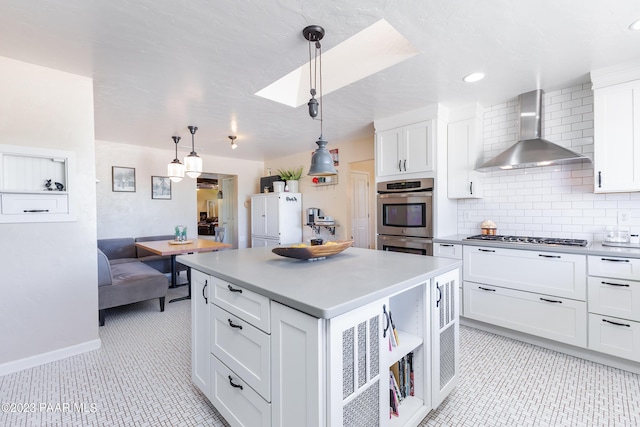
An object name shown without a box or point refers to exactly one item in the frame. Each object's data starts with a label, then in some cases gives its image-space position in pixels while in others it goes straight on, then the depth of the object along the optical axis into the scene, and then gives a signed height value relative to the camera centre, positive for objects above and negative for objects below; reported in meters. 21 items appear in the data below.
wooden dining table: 3.62 -0.51
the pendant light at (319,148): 1.81 +0.43
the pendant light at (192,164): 3.81 +0.63
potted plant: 5.81 +0.64
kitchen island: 1.04 -0.59
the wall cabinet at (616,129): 2.28 +0.63
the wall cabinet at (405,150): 3.24 +0.70
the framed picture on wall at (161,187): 5.37 +0.45
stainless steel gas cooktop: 2.50 -0.33
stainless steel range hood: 2.60 +0.57
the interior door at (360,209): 5.49 -0.02
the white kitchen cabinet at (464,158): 3.17 +0.56
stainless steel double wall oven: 3.23 -0.10
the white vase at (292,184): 5.80 +0.51
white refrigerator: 5.56 -0.18
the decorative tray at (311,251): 1.70 -0.26
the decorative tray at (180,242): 4.25 -0.48
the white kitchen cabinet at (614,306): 2.08 -0.77
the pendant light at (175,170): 4.05 +0.58
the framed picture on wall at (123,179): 4.96 +0.58
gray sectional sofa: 2.97 -0.81
